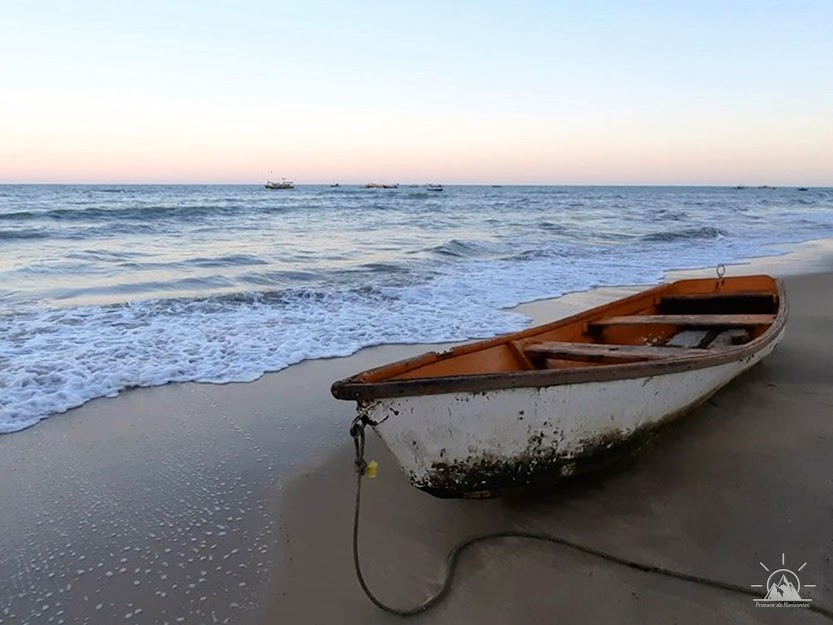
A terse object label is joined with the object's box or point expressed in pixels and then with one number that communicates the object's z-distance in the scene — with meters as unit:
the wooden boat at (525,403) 2.53
